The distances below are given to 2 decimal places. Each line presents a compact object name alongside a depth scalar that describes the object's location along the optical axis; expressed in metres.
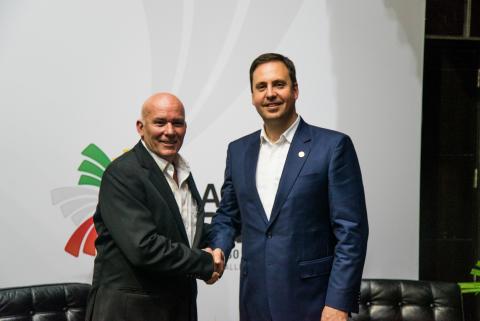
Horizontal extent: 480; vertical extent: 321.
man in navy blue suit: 2.06
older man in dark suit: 2.06
